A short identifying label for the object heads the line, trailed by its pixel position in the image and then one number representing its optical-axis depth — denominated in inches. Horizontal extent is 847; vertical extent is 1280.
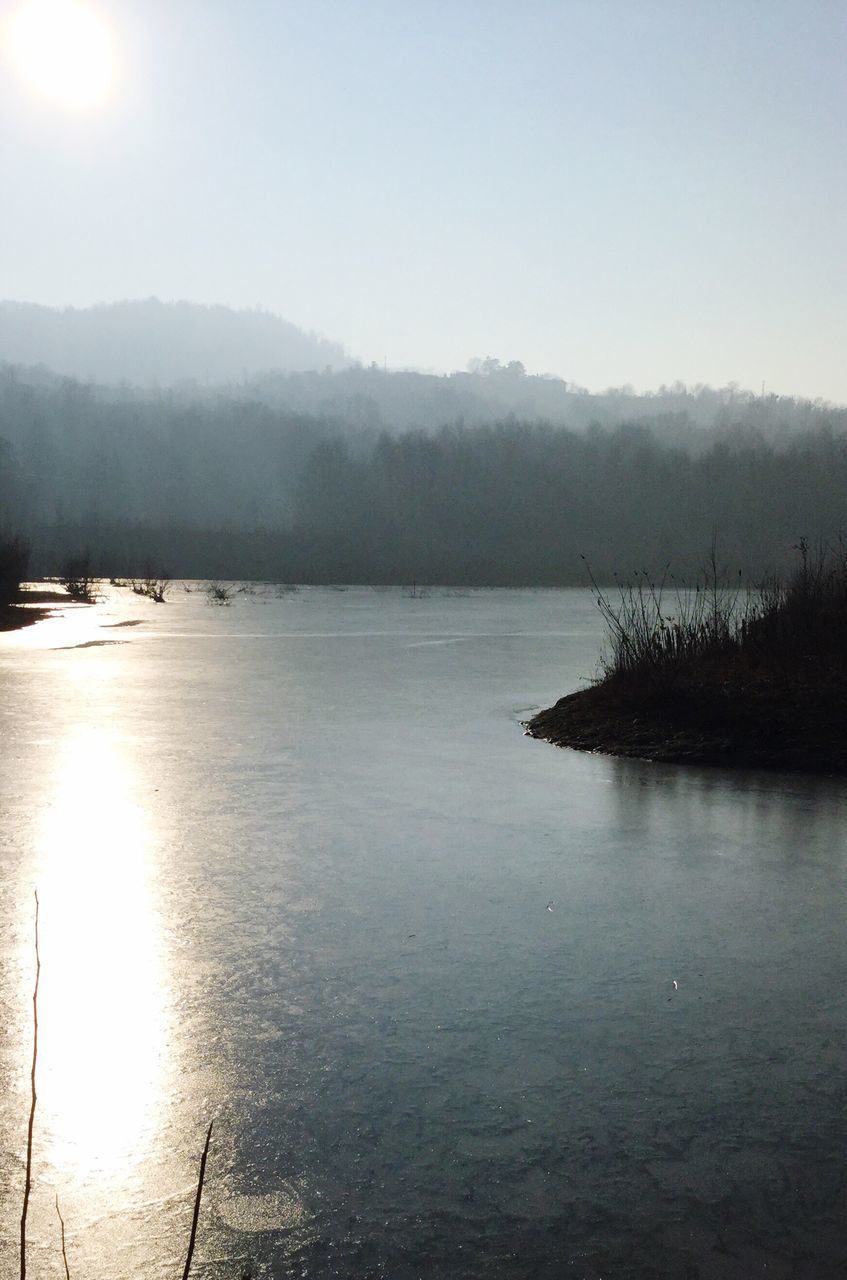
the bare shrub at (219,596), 1560.0
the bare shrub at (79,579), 1430.9
